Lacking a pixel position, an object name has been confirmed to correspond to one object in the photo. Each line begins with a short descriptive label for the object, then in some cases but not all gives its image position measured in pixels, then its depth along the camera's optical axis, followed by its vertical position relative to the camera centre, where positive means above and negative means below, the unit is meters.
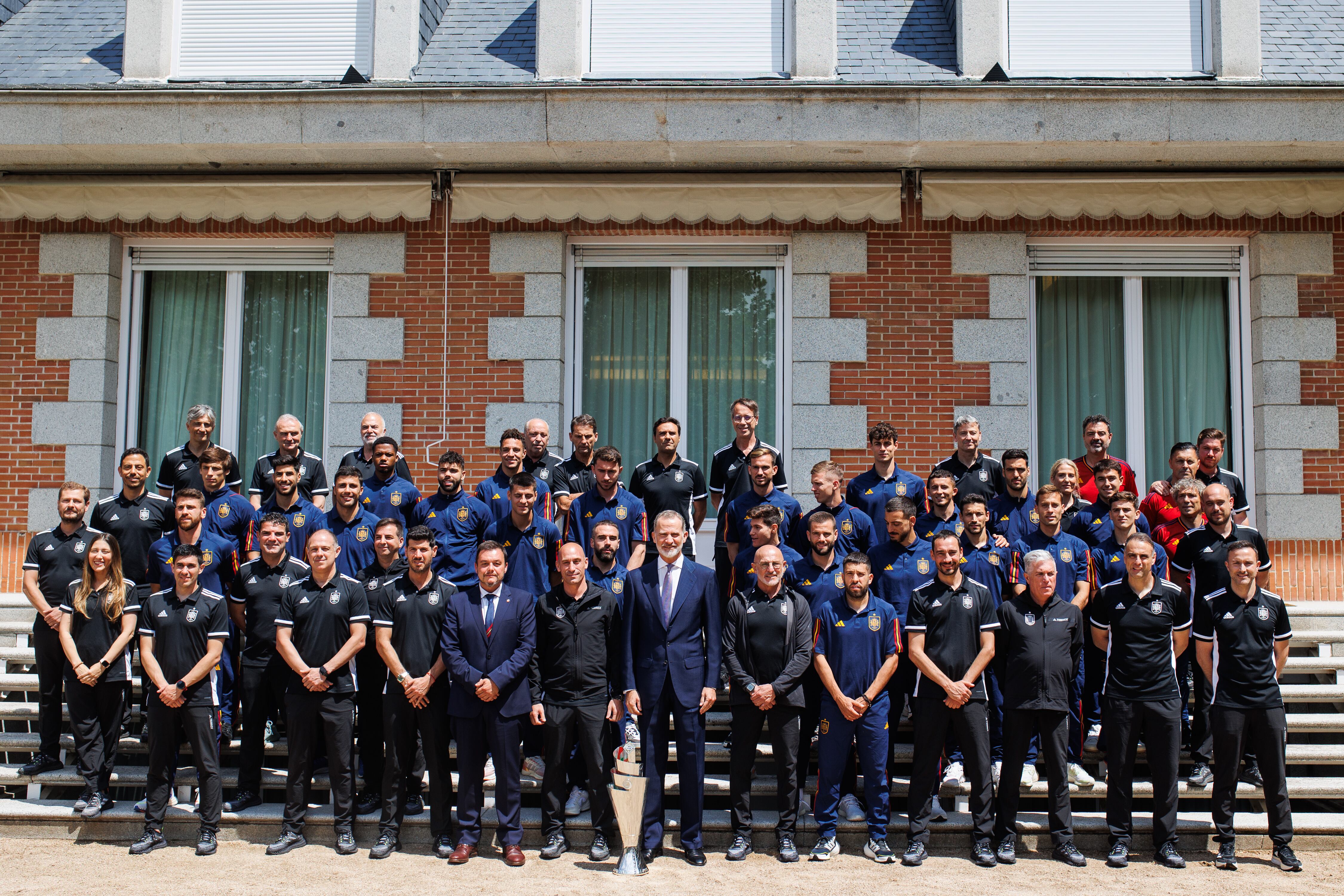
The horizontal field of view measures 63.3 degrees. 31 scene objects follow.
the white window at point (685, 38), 9.61 +4.04
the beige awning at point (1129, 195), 9.11 +2.56
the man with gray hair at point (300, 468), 8.02 +0.16
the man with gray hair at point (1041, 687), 6.43 -1.12
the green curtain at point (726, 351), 9.85 +1.31
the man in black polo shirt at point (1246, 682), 6.38 -1.08
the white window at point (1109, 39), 9.43 +4.01
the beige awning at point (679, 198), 9.20 +2.54
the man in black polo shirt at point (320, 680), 6.62 -1.15
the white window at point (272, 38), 9.82 +4.08
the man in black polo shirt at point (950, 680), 6.42 -1.08
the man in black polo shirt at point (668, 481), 7.84 +0.09
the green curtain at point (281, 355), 10.00 +1.25
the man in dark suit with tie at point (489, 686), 6.45 -1.14
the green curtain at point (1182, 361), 9.73 +1.25
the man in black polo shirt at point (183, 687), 6.64 -1.21
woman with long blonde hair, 6.97 -1.08
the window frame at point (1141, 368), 9.59 +1.15
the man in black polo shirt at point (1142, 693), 6.41 -1.15
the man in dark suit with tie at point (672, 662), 6.44 -1.00
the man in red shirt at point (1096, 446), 7.93 +0.39
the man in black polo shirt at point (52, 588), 7.27 -0.68
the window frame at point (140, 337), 9.91 +1.37
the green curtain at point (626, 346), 9.91 +1.35
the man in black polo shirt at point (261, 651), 6.86 -1.02
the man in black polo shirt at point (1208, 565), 6.96 -0.41
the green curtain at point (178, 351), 10.05 +1.27
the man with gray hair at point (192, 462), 8.10 +0.20
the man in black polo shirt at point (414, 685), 6.56 -1.17
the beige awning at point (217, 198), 9.36 +2.52
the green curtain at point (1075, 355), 9.78 +1.30
